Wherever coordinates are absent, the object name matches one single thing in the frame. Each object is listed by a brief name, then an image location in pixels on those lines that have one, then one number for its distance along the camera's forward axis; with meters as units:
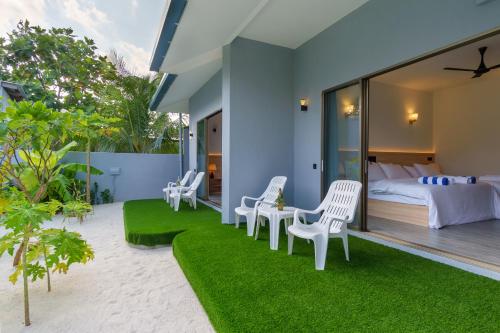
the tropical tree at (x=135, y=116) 11.17
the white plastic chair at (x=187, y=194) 7.02
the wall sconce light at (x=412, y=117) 8.55
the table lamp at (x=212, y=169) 10.82
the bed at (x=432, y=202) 4.96
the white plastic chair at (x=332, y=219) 3.12
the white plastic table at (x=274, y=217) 3.88
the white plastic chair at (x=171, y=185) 8.26
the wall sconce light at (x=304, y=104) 5.62
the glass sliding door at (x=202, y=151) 8.73
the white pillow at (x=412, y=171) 7.70
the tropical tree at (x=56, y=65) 12.47
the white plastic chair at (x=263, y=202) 4.54
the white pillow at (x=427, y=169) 7.89
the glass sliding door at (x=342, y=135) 4.54
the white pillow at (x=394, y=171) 7.21
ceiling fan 5.40
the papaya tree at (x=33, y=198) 2.27
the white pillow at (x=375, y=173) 6.73
